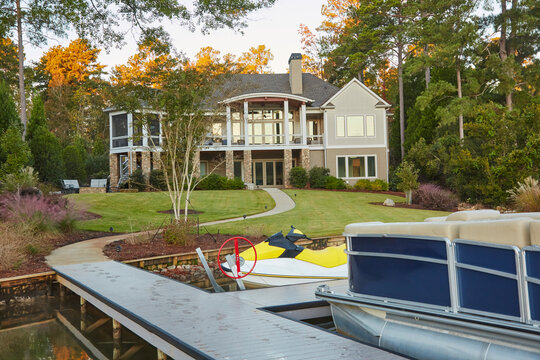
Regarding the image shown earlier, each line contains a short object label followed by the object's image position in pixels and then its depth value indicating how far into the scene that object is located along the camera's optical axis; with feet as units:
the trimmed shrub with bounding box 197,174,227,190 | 99.40
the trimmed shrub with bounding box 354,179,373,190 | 103.71
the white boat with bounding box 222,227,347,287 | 29.45
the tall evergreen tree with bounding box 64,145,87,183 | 108.78
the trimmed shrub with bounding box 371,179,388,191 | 103.30
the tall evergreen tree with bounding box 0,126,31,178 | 55.31
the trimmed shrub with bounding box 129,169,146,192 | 98.22
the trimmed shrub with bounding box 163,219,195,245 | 43.09
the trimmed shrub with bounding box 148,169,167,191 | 92.82
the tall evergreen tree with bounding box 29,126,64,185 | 91.45
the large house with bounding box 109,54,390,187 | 108.68
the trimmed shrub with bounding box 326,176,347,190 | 102.96
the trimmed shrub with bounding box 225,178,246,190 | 100.94
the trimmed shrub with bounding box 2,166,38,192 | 53.06
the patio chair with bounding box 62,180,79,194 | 92.39
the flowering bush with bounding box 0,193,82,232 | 42.88
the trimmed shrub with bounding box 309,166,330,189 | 104.73
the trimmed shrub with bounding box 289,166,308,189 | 105.09
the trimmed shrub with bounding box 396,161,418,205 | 78.74
